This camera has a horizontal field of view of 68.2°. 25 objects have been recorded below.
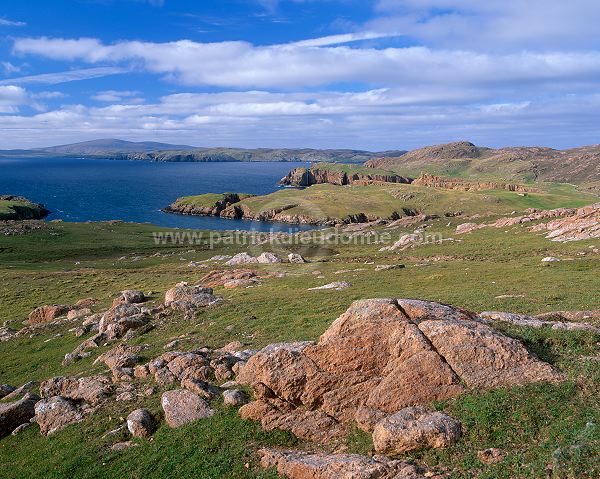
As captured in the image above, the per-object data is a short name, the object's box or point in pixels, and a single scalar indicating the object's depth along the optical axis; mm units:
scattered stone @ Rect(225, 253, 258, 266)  74625
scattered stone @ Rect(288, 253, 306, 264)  70188
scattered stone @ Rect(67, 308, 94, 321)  43959
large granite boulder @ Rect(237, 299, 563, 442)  16609
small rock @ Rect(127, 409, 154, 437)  19219
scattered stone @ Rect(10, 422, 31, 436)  22303
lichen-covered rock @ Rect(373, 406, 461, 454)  14570
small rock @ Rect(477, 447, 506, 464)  13508
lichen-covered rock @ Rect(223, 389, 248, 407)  19297
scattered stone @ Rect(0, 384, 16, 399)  27127
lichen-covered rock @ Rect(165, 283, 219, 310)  39625
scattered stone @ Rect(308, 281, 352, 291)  45194
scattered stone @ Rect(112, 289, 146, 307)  46066
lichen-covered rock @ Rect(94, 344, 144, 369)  26484
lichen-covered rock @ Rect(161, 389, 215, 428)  19203
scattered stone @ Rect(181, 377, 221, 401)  20284
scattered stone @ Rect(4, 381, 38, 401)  25953
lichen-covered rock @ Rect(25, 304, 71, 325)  45247
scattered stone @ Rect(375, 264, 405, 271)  56047
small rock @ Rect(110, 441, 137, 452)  18761
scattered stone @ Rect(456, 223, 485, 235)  91931
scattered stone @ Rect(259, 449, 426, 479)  13555
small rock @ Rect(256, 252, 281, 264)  72038
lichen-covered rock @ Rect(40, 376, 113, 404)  23016
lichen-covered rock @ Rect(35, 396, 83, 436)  21781
